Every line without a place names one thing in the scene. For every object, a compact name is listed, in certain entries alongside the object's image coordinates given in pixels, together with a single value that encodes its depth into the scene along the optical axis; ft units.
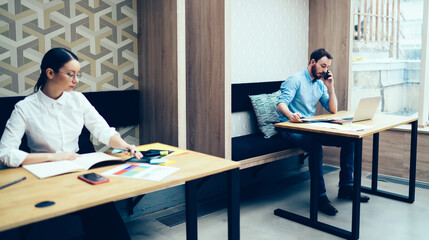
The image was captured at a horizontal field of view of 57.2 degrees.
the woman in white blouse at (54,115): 6.88
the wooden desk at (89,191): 4.34
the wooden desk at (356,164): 9.06
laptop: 10.28
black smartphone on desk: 5.34
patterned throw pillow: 13.03
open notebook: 5.75
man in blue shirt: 11.21
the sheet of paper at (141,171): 5.70
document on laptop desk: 9.38
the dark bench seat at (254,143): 11.32
